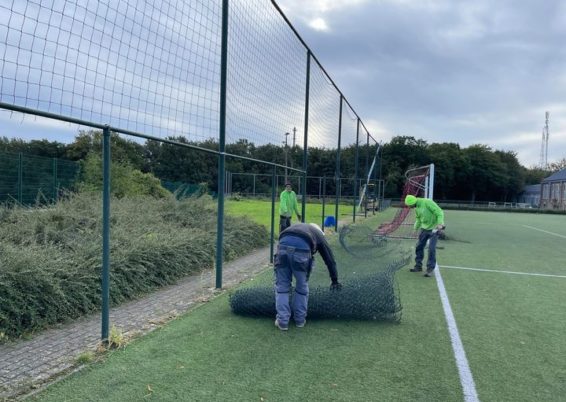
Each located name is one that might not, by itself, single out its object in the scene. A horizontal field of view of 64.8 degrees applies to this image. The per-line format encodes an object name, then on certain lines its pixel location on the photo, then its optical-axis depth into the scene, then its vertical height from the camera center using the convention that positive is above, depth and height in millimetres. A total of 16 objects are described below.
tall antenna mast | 84438 +14496
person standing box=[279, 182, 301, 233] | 11516 -458
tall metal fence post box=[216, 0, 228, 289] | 6387 +633
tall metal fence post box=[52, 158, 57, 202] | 16489 +190
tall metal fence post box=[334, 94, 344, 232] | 15828 +983
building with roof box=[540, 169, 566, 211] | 61694 +787
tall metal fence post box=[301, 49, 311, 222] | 11016 +1680
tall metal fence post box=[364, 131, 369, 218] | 27609 +1482
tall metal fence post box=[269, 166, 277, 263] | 8612 -161
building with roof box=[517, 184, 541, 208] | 74250 +160
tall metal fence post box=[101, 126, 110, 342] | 3986 -400
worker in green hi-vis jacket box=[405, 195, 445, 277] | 8383 -638
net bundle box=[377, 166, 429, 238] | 15809 -1403
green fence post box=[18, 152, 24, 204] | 15000 +58
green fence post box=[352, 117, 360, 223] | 20423 +2187
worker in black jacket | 4816 -858
